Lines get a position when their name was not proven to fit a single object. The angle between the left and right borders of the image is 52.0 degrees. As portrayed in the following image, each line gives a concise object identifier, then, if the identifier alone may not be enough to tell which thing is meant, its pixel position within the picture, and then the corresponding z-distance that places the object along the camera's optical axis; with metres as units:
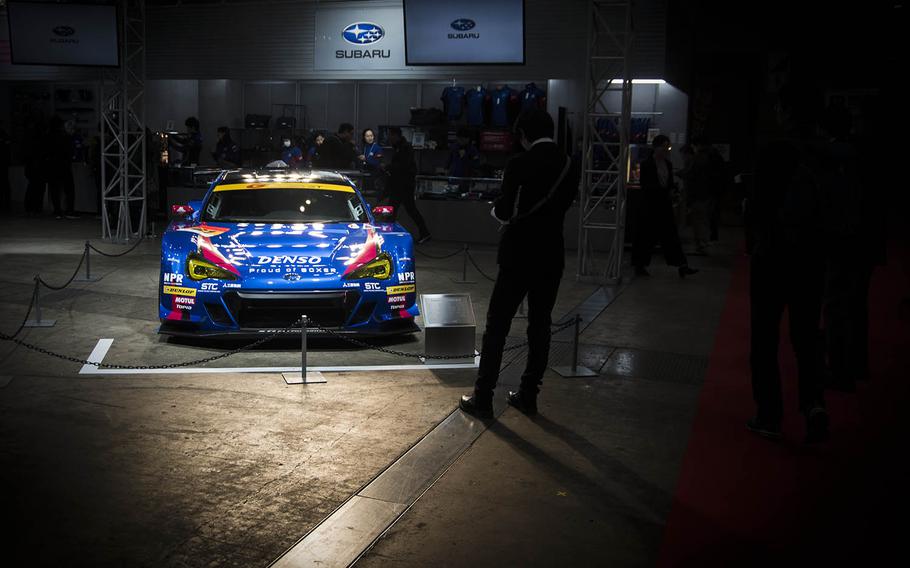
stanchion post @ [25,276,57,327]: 8.07
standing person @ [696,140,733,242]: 14.88
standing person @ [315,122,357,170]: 16.28
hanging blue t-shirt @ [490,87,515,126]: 17.58
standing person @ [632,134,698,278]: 12.09
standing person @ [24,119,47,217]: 17.94
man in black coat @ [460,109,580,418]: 5.47
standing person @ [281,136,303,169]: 17.44
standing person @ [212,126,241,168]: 17.86
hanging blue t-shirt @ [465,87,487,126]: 17.78
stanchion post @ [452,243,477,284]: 11.12
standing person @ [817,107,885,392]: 5.86
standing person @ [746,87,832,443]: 5.09
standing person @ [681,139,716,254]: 14.62
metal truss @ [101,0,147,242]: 14.74
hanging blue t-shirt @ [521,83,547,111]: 17.08
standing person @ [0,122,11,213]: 19.66
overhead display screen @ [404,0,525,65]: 14.87
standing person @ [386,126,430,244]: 15.23
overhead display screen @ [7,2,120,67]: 14.86
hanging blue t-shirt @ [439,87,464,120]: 17.97
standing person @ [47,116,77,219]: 17.77
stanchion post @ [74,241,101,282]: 10.31
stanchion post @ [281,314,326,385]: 6.38
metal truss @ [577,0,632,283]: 11.30
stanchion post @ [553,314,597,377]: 6.85
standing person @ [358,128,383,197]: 16.53
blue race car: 6.98
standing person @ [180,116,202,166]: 18.92
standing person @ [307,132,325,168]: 16.66
